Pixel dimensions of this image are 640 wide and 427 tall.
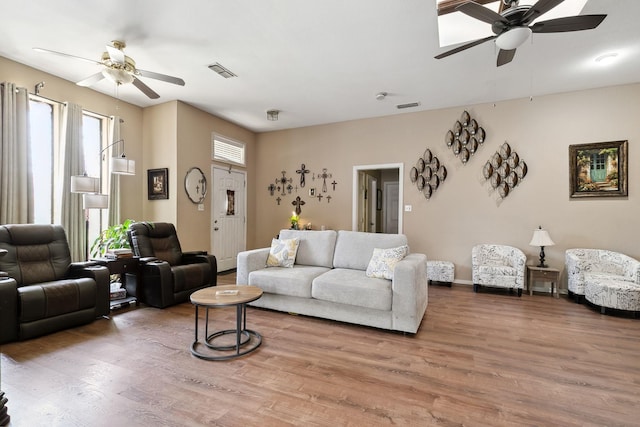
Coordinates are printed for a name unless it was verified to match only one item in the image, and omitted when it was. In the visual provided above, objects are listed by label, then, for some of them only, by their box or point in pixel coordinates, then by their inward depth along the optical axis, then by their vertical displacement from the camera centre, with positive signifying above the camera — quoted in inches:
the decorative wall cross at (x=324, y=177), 237.1 +27.7
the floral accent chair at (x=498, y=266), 164.9 -32.6
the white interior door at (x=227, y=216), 221.3 -3.7
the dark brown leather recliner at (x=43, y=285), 99.6 -28.1
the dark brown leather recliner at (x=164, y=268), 139.7 -28.9
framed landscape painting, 161.2 +23.6
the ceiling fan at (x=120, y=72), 117.3 +57.6
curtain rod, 146.3 +58.4
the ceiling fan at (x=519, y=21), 81.4 +55.9
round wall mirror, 195.8 +18.3
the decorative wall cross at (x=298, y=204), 246.2 +6.1
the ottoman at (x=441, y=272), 185.9 -38.8
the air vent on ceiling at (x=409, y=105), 191.3 +70.5
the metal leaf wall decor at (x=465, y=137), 190.9 +48.9
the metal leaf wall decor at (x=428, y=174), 200.5 +26.0
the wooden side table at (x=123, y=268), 136.2 -27.2
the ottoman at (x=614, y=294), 128.8 -37.7
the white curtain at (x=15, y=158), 132.3 +24.7
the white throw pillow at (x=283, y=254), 145.7 -21.4
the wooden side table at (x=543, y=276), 162.7 -36.7
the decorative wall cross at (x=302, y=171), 244.1 +33.5
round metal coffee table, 92.6 -40.8
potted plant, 159.0 -15.3
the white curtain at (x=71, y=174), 156.6 +19.4
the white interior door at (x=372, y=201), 260.7 +9.2
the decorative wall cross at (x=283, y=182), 252.7 +25.3
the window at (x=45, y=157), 149.2 +28.3
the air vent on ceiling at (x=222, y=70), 142.0 +70.7
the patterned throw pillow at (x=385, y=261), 120.2 -21.2
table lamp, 162.3 -16.1
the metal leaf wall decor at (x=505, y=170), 181.5 +25.8
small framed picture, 190.5 +18.4
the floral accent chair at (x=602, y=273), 131.4 -32.4
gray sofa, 109.1 -29.3
